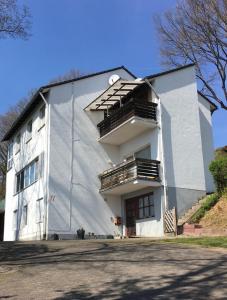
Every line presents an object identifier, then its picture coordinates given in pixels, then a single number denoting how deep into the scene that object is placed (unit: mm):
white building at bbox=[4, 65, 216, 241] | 13438
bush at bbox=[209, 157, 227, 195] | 12245
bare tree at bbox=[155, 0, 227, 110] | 16105
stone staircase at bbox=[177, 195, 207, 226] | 12123
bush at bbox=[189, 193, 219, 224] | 11709
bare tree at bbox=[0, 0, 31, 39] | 9028
